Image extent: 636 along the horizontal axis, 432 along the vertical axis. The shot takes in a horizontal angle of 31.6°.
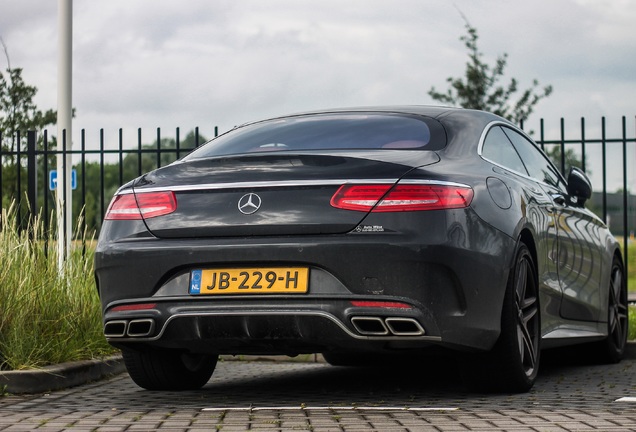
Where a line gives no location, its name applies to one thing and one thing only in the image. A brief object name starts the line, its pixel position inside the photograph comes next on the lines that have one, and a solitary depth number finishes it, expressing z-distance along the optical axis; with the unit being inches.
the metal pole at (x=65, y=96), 442.0
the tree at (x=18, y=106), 866.1
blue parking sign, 508.8
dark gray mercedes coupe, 203.3
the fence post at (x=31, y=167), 438.0
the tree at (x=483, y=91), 1151.0
